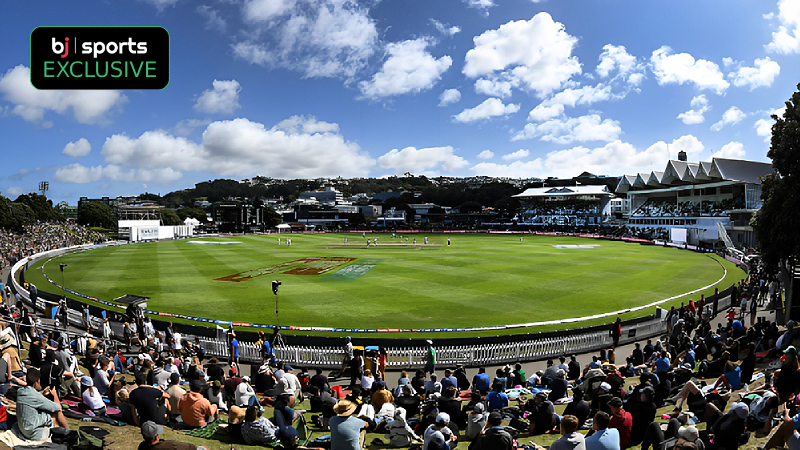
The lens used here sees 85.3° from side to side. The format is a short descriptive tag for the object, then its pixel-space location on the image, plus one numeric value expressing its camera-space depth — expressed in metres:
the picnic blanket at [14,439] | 6.03
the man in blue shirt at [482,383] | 10.73
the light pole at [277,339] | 16.79
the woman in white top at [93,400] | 8.52
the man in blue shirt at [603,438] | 5.90
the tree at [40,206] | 112.19
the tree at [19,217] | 77.25
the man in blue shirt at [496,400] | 9.03
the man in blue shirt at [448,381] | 10.48
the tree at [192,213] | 171.50
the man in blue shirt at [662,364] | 11.25
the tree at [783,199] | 19.50
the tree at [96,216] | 126.94
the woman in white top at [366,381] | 11.18
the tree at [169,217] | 145.75
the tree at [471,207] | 182.25
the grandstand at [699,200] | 61.03
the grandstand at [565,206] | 122.18
